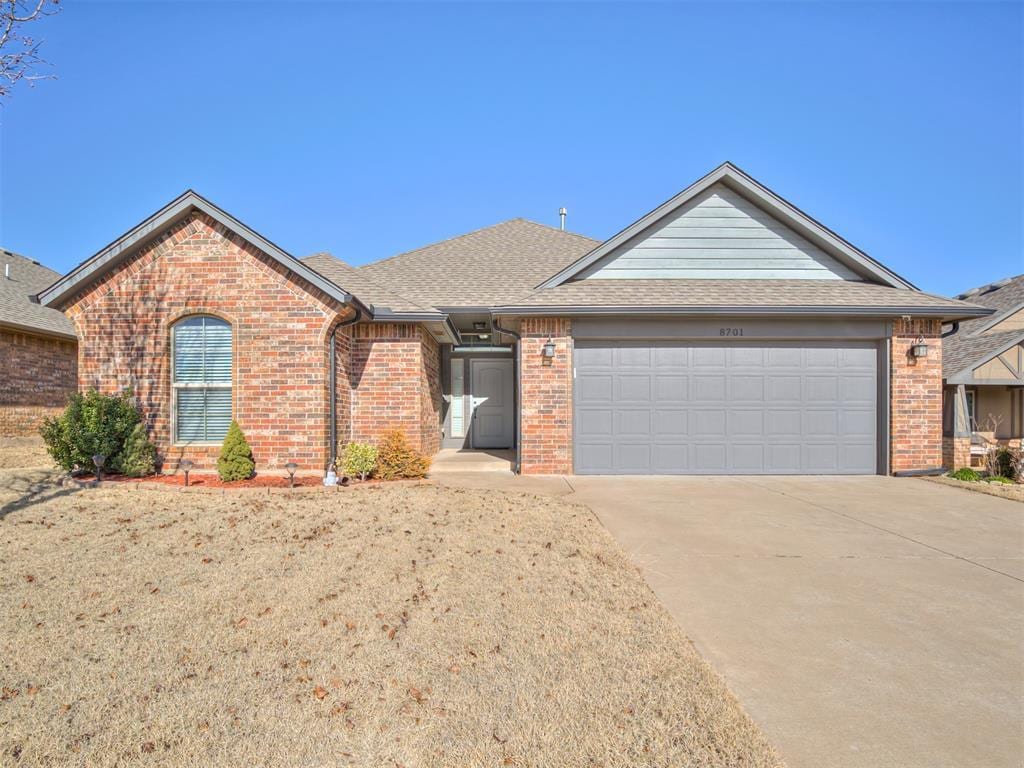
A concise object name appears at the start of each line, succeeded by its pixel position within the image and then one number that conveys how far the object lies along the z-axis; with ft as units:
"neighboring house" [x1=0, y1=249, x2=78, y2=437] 44.65
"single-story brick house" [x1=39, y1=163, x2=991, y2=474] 28.81
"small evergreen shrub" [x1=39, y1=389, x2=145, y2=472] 26.55
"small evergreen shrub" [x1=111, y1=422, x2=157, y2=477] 27.25
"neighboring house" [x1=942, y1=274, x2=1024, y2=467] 35.45
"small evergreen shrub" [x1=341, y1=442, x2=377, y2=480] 27.84
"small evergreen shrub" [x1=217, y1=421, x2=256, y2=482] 26.63
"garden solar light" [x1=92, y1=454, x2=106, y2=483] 25.83
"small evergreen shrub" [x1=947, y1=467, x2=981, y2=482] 32.04
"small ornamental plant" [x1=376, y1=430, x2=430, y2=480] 28.55
